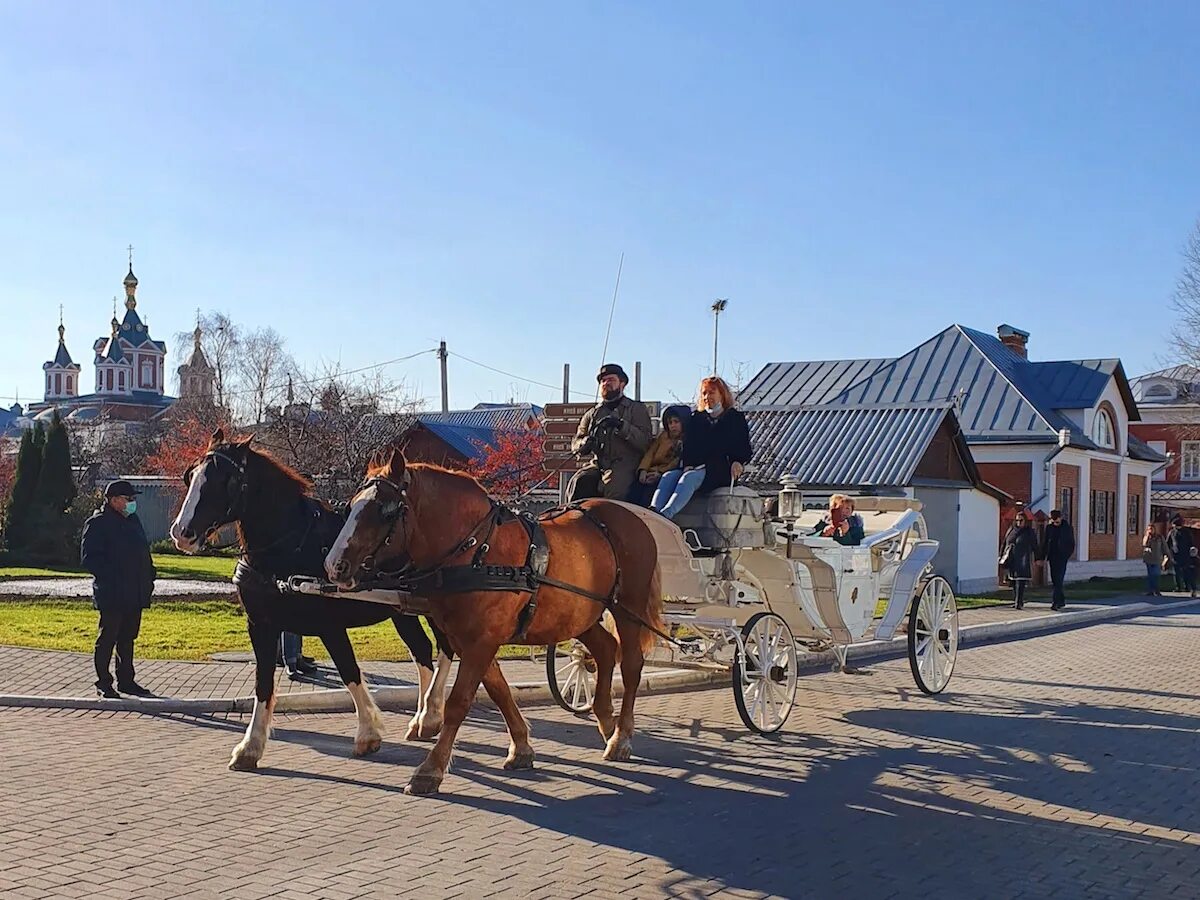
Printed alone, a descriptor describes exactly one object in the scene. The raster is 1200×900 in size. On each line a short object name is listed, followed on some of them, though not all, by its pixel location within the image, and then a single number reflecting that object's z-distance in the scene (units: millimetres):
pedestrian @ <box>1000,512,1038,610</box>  24609
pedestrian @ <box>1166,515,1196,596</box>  32969
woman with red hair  10141
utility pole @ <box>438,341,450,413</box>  57616
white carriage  10055
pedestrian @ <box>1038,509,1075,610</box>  25156
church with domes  113312
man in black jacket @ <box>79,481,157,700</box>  11219
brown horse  7797
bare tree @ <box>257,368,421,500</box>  21266
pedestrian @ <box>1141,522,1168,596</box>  31219
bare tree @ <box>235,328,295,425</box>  51797
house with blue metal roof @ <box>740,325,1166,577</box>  37281
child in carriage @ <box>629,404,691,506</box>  10320
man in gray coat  10133
